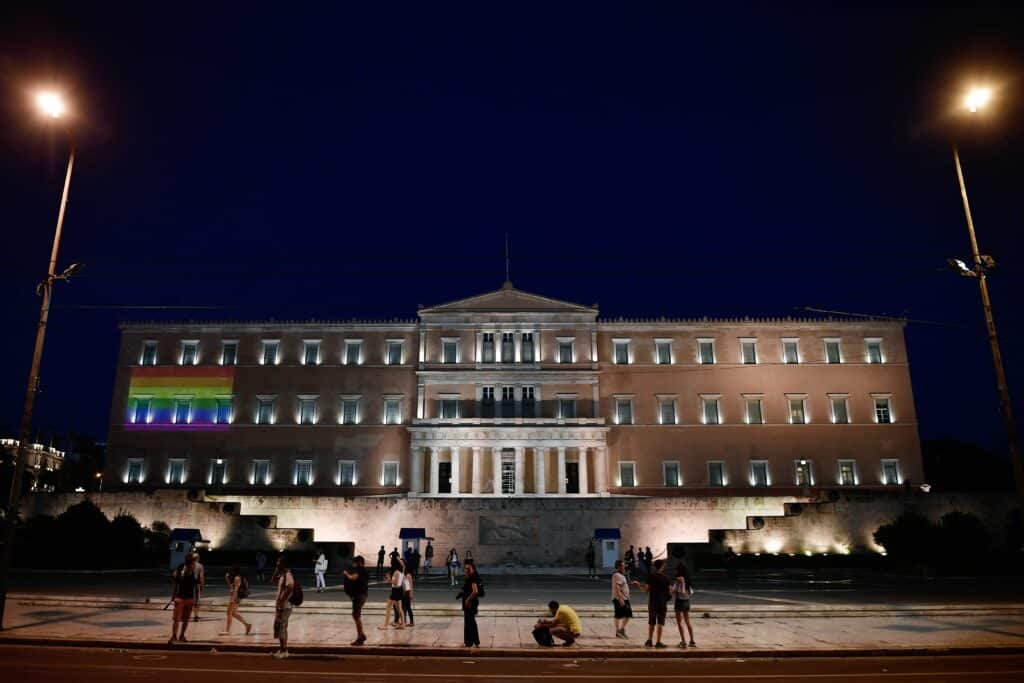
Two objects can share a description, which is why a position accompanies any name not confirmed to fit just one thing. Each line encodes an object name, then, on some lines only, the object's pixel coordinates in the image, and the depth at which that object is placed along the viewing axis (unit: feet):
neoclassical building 167.32
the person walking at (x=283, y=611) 42.14
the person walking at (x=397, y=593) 52.24
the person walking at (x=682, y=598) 45.37
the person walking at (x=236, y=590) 49.34
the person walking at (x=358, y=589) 46.06
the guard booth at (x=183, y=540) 109.70
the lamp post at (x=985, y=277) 52.60
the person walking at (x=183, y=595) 45.55
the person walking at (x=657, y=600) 45.80
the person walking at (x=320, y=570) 80.64
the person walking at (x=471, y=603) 43.91
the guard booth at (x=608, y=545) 118.52
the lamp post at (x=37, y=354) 50.96
